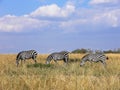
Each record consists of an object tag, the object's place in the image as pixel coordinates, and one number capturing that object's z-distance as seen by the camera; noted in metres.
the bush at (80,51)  50.96
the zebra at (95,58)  27.25
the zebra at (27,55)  30.50
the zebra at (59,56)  29.78
